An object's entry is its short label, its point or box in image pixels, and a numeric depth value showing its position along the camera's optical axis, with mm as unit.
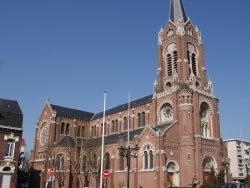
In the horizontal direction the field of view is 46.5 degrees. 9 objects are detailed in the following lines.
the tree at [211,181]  41719
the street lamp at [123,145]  24869
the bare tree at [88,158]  47812
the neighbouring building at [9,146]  37281
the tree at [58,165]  52906
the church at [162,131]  46562
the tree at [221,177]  44703
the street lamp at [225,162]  49938
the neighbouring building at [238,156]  110875
